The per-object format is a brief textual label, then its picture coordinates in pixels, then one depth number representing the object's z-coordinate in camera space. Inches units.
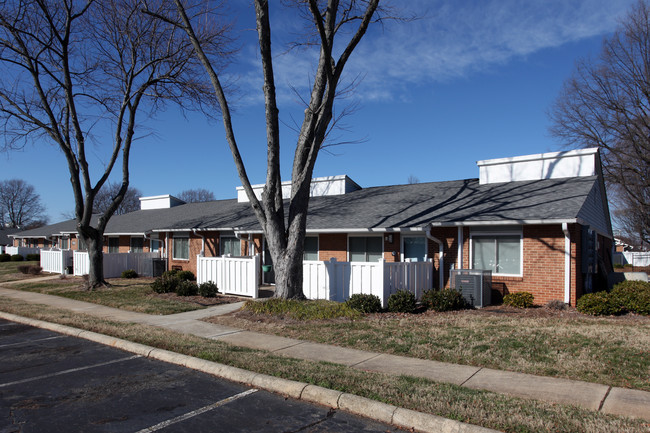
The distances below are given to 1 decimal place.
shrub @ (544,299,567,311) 458.0
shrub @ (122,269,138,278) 861.8
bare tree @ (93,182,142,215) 3002.0
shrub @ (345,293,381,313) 453.4
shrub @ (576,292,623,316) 429.1
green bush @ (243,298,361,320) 421.4
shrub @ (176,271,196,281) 751.1
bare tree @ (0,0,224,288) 653.9
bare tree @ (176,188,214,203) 3634.4
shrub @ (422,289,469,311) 466.6
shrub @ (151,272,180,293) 636.1
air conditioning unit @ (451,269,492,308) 481.1
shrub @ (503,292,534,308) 469.4
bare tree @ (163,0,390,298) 466.0
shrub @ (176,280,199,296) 601.9
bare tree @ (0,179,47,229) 3528.5
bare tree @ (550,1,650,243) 1018.7
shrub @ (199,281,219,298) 589.9
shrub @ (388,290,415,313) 457.1
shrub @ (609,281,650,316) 433.4
